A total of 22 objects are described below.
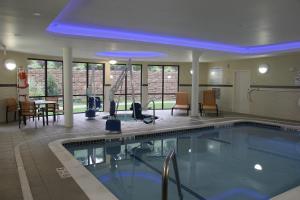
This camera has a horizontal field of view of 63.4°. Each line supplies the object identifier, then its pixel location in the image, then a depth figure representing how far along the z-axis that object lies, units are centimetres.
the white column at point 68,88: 677
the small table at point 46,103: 708
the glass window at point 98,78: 1091
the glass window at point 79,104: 1048
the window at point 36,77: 914
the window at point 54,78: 959
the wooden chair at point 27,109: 677
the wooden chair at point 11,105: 765
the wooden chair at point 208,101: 986
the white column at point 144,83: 1165
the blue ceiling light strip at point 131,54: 903
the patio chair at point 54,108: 769
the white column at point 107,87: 1095
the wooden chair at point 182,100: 1009
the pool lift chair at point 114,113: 627
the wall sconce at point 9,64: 734
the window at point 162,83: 1208
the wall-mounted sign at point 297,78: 851
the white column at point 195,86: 858
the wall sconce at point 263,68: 938
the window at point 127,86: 1154
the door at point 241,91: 1034
